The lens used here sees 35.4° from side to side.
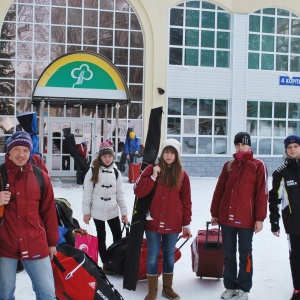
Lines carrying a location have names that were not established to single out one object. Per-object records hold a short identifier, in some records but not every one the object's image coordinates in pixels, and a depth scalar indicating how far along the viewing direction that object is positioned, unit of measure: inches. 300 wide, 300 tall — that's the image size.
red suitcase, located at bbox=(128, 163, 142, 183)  610.3
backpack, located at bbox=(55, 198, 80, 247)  213.2
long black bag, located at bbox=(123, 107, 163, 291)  191.2
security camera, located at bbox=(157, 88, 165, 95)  692.0
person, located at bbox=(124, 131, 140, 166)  642.8
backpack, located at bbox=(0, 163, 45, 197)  140.1
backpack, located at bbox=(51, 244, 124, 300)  156.9
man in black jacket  187.6
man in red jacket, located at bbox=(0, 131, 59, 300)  140.3
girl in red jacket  188.5
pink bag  206.2
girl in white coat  223.5
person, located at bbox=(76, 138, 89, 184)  580.4
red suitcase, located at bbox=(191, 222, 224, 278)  208.1
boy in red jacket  189.3
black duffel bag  215.9
